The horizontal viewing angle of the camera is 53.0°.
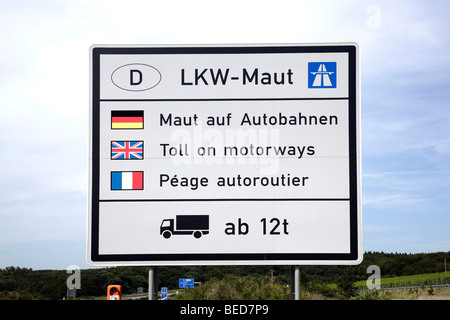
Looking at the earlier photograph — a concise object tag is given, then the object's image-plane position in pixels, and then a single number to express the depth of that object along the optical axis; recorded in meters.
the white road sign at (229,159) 6.70
